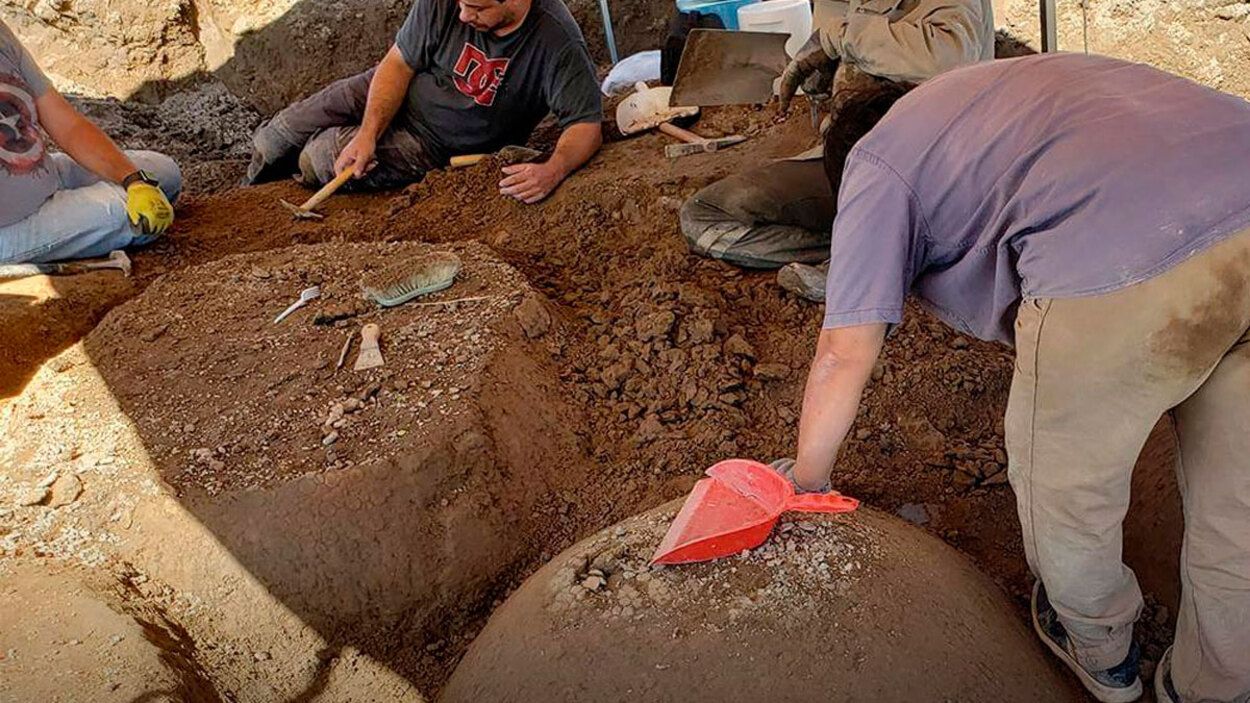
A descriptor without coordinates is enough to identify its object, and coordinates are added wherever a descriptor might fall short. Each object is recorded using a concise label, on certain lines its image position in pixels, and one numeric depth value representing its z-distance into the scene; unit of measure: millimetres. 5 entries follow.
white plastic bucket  3729
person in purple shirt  1289
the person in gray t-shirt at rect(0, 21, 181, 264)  3119
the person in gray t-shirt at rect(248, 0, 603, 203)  3633
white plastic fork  2633
